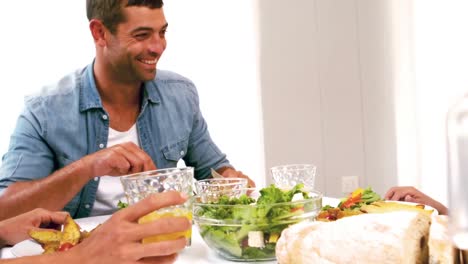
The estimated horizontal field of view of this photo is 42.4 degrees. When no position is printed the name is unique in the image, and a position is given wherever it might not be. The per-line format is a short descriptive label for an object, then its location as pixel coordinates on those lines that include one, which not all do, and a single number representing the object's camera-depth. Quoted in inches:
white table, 44.5
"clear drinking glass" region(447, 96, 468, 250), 14.4
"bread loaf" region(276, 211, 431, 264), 30.4
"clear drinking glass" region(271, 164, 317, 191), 61.4
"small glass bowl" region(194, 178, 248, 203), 49.1
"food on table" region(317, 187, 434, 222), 45.3
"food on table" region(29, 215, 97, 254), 45.8
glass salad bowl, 41.4
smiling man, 75.2
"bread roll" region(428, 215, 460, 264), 28.1
